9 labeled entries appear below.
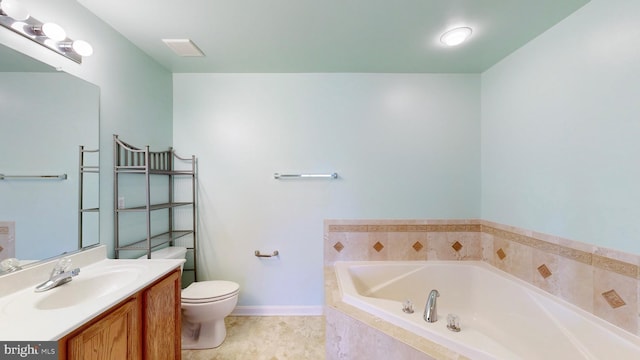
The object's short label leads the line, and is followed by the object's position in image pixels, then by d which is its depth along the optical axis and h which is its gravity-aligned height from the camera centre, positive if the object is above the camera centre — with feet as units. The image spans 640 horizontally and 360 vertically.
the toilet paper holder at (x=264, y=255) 7.38 -2.26
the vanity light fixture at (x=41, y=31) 3.52 +2.48
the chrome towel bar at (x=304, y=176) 7.35 +0.15
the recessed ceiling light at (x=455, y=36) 5.28 +3.30
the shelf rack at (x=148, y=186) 5.38 -0.11
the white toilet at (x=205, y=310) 5.70 -3.13
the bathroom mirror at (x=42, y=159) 3.55 +0.39
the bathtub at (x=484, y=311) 3.92 -2.84
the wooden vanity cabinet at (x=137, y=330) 2.94 -2.23
